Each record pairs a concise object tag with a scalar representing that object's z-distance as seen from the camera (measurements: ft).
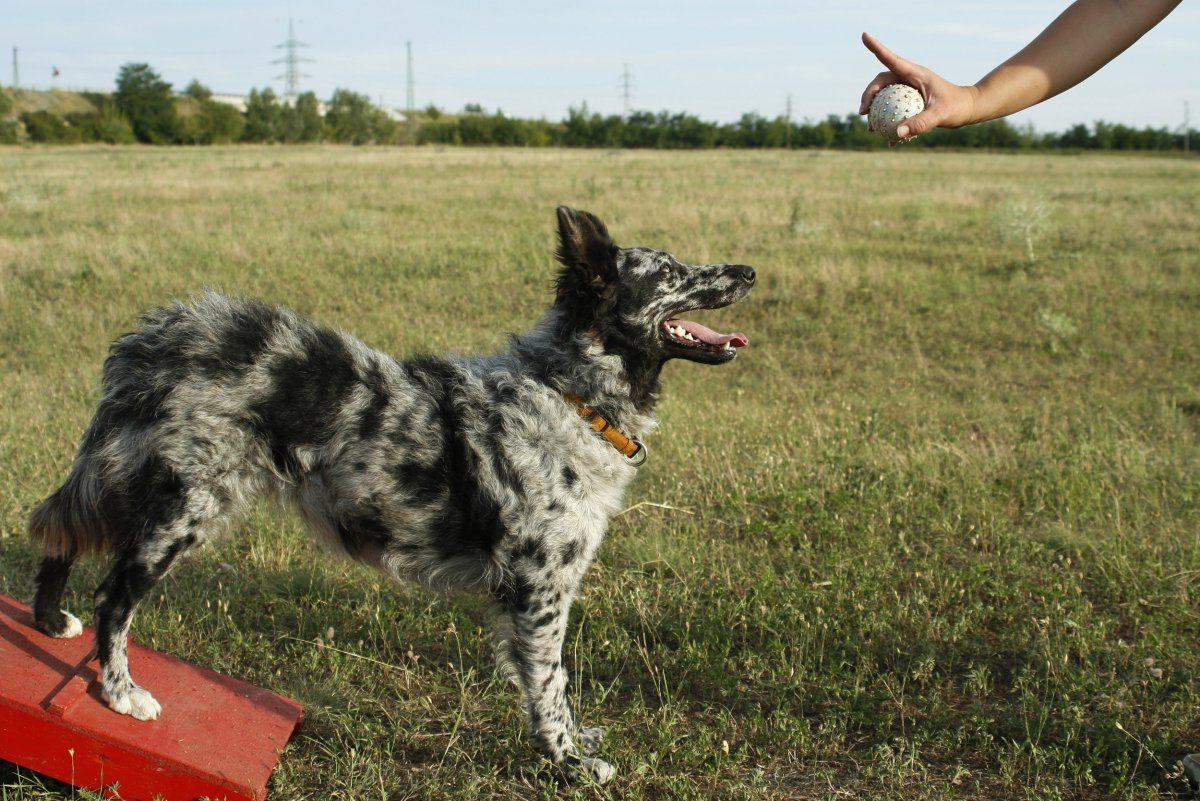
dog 11.96
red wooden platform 11.12
